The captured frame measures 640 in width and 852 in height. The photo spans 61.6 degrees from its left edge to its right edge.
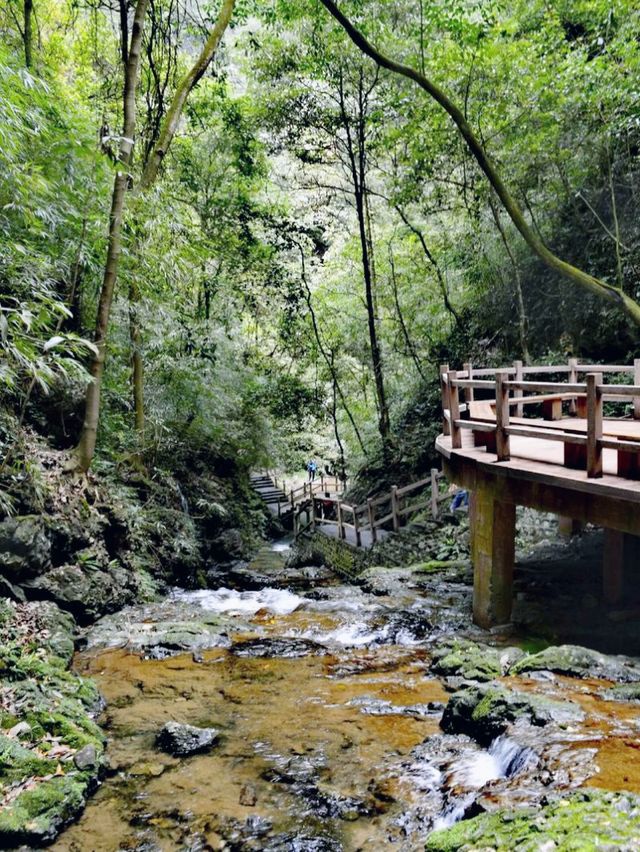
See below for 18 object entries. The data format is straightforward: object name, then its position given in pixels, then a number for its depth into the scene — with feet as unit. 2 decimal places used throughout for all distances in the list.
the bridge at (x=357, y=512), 43.65
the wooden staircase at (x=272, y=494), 81.79
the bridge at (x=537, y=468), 16.01
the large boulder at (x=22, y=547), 22.71
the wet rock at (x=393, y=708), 17.08
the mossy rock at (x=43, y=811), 11.55
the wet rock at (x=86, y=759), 13.99
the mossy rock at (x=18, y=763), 12.94
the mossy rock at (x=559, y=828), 8.22
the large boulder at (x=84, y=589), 24.38
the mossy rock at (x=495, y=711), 14.32
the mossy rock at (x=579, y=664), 17.22
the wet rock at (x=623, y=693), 15.38
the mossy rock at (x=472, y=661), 18.54
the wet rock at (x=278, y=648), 23.65
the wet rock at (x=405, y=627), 24.45
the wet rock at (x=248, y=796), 13.24
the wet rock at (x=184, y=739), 15.65
